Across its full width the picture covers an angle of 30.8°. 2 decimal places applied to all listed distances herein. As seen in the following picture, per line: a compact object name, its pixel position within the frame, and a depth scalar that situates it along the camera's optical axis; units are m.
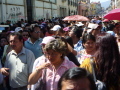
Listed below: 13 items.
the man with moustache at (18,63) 3.62
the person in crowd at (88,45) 3.25
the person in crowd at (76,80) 1.59
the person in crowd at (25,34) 6.71
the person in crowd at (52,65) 2.62
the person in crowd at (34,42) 4.81
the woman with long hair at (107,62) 2.46
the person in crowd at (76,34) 5.08
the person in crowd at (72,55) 3.87
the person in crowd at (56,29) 6.15
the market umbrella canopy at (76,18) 10.11
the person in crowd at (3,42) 5.76
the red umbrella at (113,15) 5.55
